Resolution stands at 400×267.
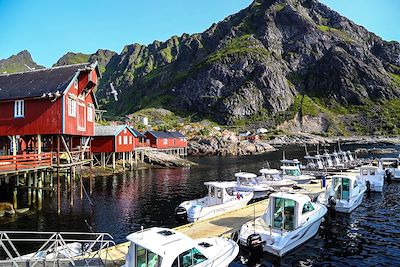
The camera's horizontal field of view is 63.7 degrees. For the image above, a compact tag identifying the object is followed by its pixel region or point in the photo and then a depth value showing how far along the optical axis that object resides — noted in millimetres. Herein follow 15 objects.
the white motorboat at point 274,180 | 42000
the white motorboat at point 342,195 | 30938
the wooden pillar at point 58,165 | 31858
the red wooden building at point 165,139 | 89312
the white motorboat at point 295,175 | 45562
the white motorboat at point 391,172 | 49438
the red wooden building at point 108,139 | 61625
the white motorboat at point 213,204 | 28203
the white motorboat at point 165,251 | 13945
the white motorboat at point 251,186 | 39156
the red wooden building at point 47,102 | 33500
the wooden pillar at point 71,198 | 34581
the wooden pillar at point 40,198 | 33456
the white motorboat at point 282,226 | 20578
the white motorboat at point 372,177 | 41500
